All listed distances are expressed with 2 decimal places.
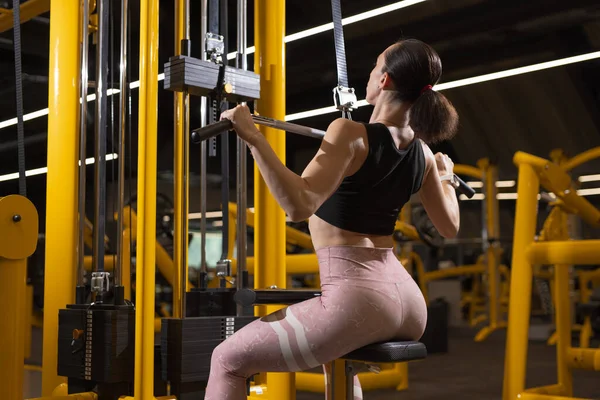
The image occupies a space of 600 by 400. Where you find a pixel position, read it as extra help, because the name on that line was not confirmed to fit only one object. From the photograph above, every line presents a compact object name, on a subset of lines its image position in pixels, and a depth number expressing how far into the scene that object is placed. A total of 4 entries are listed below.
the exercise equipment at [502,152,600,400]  3.11
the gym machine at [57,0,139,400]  2.48
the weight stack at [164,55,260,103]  2.16
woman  1.62
